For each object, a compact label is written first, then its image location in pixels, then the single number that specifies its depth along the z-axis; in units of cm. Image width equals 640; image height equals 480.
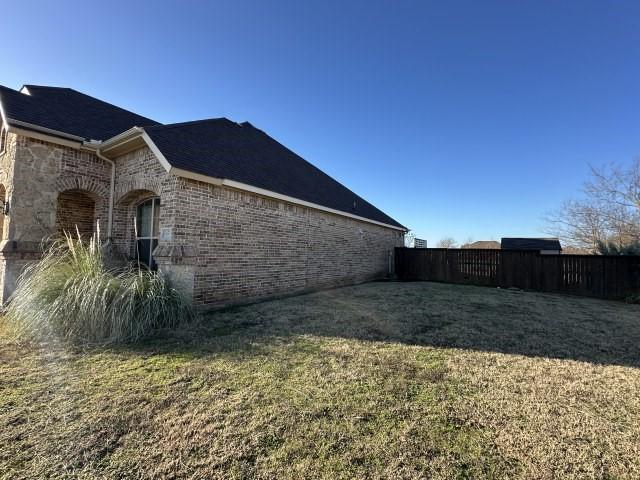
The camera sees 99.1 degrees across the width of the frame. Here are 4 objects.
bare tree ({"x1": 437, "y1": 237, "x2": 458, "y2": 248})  4316
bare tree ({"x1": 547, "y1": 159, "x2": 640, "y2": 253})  1470
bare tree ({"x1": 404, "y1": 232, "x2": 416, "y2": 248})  2000
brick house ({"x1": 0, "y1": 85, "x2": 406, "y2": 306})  577
